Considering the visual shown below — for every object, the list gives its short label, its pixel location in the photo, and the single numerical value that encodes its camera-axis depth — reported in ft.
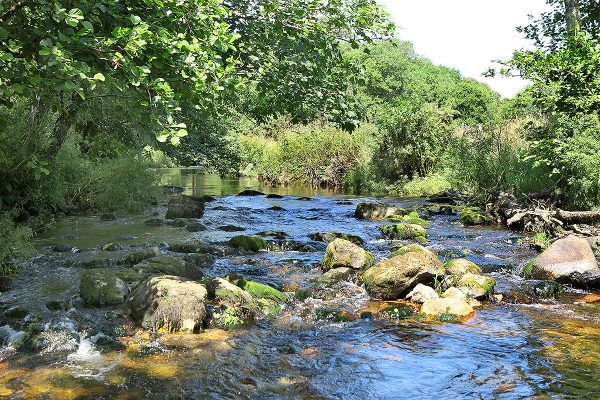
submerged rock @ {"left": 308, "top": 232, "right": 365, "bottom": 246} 44.73
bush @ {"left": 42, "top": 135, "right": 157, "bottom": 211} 52.26
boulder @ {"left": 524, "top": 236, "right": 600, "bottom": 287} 29.35
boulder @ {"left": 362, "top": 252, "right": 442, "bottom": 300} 28.27
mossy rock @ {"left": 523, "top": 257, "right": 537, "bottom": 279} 31.45
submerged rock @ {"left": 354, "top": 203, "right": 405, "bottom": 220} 60.43
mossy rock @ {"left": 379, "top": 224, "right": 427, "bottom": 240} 45.91
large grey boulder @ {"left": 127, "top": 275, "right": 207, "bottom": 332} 21.97
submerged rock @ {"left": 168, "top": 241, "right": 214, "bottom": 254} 38.93
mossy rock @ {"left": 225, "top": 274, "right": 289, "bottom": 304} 26.89
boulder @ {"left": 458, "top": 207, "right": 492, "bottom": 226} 53.15
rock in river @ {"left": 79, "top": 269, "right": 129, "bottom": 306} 25.20
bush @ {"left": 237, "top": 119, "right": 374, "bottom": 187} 105.29
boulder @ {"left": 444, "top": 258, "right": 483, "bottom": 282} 30.12
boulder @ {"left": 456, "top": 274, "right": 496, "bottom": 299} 27.55
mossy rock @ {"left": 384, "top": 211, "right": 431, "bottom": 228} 55.52
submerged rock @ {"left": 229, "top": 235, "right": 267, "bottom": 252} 40.93
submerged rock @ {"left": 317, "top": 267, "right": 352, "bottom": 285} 30.66
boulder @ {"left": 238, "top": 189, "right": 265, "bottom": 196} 93.33
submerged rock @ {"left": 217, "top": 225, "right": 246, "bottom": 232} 51.23
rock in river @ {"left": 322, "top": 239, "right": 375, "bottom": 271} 33.35
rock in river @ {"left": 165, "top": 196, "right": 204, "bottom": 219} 59.47
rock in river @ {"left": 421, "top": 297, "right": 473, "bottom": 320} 25.04
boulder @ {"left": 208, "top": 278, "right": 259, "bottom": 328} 23.58
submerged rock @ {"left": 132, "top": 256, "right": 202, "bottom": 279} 29.22
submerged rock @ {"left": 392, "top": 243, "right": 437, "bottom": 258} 32.13
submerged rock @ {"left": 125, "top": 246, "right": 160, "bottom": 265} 34.30
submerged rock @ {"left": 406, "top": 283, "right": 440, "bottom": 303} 27.40
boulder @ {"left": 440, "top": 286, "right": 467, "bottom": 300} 26.90
